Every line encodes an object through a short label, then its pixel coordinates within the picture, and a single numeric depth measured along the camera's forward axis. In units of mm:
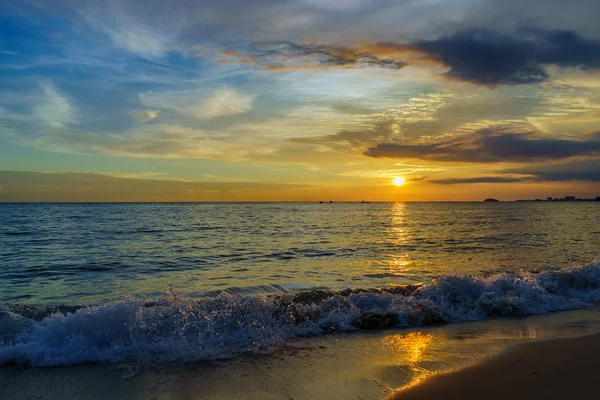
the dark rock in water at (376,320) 9250
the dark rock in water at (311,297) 10898
